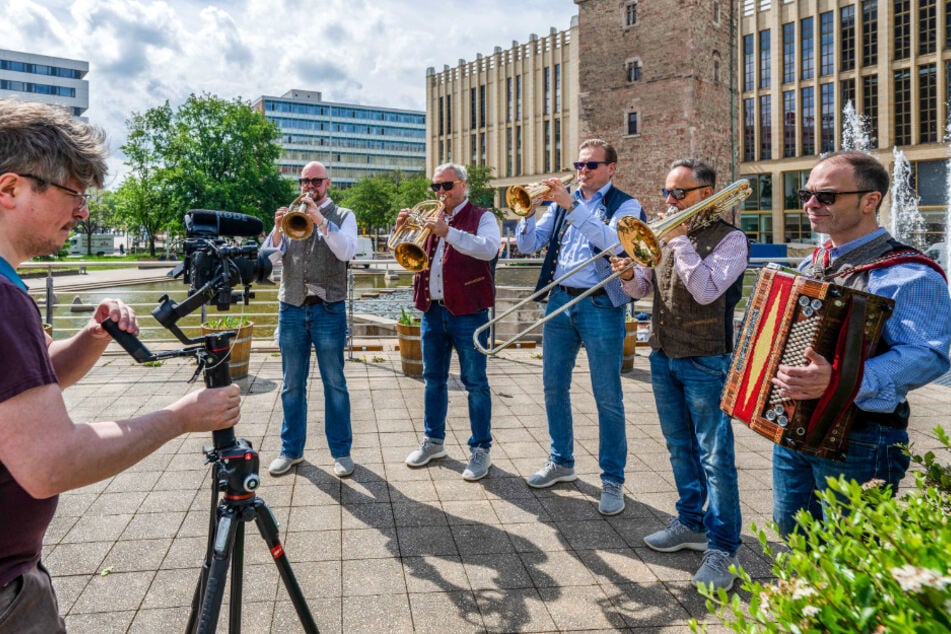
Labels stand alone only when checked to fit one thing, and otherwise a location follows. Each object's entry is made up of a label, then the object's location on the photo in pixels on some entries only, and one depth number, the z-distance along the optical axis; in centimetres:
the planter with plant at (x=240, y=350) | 781
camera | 254
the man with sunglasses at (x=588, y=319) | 439
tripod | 202
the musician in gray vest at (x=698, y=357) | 350
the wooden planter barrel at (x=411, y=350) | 826
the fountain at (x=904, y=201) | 4275
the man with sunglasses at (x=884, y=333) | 241
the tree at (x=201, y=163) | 4347
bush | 108
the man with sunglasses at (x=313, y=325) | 502
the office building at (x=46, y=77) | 9356
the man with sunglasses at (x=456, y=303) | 501
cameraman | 144
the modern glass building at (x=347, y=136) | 11556
